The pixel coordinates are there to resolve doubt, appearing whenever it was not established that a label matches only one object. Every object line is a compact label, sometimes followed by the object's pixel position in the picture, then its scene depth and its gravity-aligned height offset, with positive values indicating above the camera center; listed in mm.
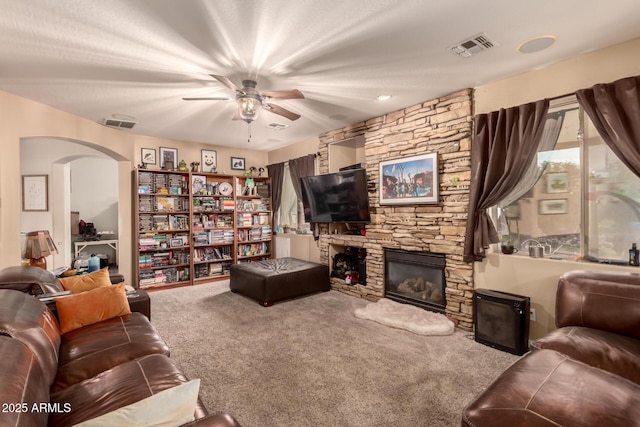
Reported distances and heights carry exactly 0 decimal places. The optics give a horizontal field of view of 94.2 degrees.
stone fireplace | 3352 +111
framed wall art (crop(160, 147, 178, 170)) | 5383 +1000
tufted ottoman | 4156 -1032
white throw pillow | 996 -704
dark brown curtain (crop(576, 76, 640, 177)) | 2270 +735
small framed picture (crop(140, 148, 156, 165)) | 5246 +990
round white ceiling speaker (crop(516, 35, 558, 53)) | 2316 +1326
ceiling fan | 2729 +1071
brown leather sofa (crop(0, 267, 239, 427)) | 1125 -877
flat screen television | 4391 +200
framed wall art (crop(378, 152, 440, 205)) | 3609 +372
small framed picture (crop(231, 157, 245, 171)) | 6297 +1015
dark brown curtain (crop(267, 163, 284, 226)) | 6352 +559
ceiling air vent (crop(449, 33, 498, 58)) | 2301 +1320
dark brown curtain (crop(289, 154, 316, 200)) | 5500 +797
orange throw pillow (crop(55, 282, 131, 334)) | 2271 -762
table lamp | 3074 -364
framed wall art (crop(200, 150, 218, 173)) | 5895 +1007
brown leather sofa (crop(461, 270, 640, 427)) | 1283 -875
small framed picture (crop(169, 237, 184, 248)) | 5445 -573
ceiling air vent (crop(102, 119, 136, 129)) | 4260 +1310
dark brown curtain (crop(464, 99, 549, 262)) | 2822 +504
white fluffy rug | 3209 -1272
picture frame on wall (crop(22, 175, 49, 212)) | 5508 +371
